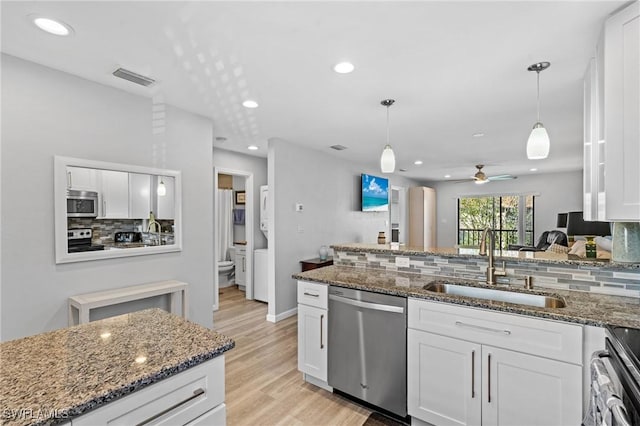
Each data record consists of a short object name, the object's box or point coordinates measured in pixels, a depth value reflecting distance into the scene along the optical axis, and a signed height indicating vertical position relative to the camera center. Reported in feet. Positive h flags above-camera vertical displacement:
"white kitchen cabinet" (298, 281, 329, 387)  7.91 -3.07
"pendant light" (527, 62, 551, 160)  6.48 +1.47
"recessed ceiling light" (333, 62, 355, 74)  6.97 +3.38
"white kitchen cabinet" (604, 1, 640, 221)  4.60 +1.54
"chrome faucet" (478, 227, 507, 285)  7.16 -1.33
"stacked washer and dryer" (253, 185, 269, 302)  16.17 -3.00
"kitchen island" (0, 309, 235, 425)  2.69 -1.61
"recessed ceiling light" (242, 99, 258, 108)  9.37 +3.42
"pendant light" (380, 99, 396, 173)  8.49 +1.45
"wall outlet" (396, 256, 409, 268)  8.82 -1.40
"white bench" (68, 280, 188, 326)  7.22 -2.13
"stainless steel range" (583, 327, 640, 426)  3.36 -2.07
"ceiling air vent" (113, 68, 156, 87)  7.36 +3.40
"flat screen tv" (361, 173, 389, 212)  20.07 +1.35
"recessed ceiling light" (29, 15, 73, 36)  5.45 +3.46
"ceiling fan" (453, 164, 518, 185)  19.76 +2.94
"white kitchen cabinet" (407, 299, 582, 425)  5.12 -2.86
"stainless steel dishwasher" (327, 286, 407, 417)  6.77 -3.11
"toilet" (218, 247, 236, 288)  18.74 -3.54
